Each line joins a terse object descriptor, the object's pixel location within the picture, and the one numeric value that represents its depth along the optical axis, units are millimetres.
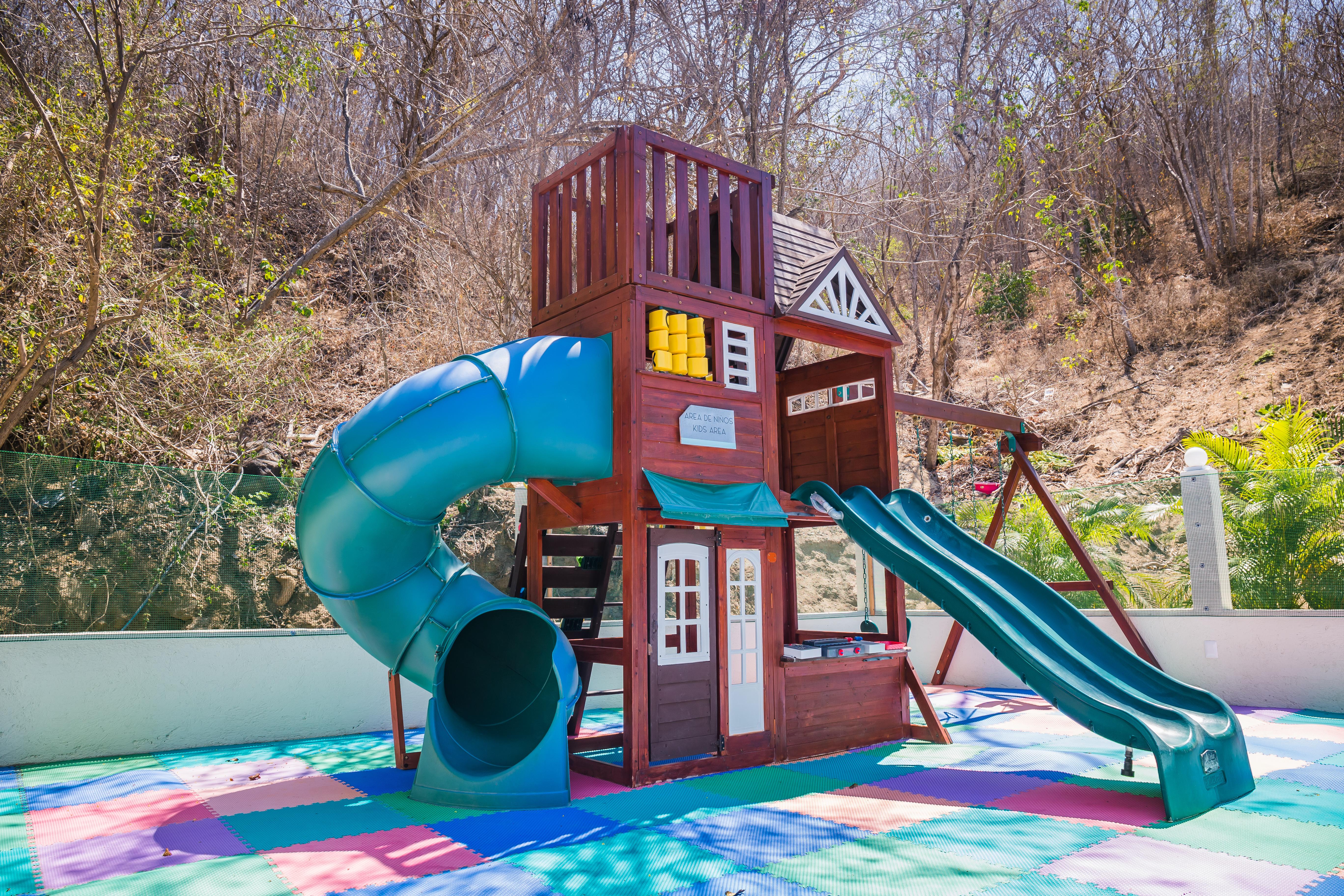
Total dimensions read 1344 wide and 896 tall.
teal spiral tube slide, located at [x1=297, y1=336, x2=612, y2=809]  5863
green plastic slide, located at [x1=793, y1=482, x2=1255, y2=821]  5316
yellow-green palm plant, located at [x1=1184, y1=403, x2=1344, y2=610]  9367
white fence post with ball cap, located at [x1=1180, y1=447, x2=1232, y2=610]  9508
